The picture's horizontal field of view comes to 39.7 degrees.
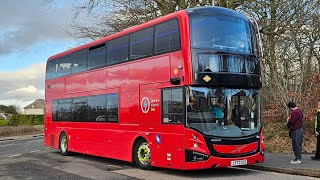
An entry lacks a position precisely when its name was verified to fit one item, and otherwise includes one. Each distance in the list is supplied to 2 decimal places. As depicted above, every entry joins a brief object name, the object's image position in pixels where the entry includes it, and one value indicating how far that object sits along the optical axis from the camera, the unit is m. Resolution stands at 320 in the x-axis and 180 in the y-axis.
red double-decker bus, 11.01
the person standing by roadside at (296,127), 12.70
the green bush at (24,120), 50.31
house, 123.94
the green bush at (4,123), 49.60
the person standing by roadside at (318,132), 13.07
